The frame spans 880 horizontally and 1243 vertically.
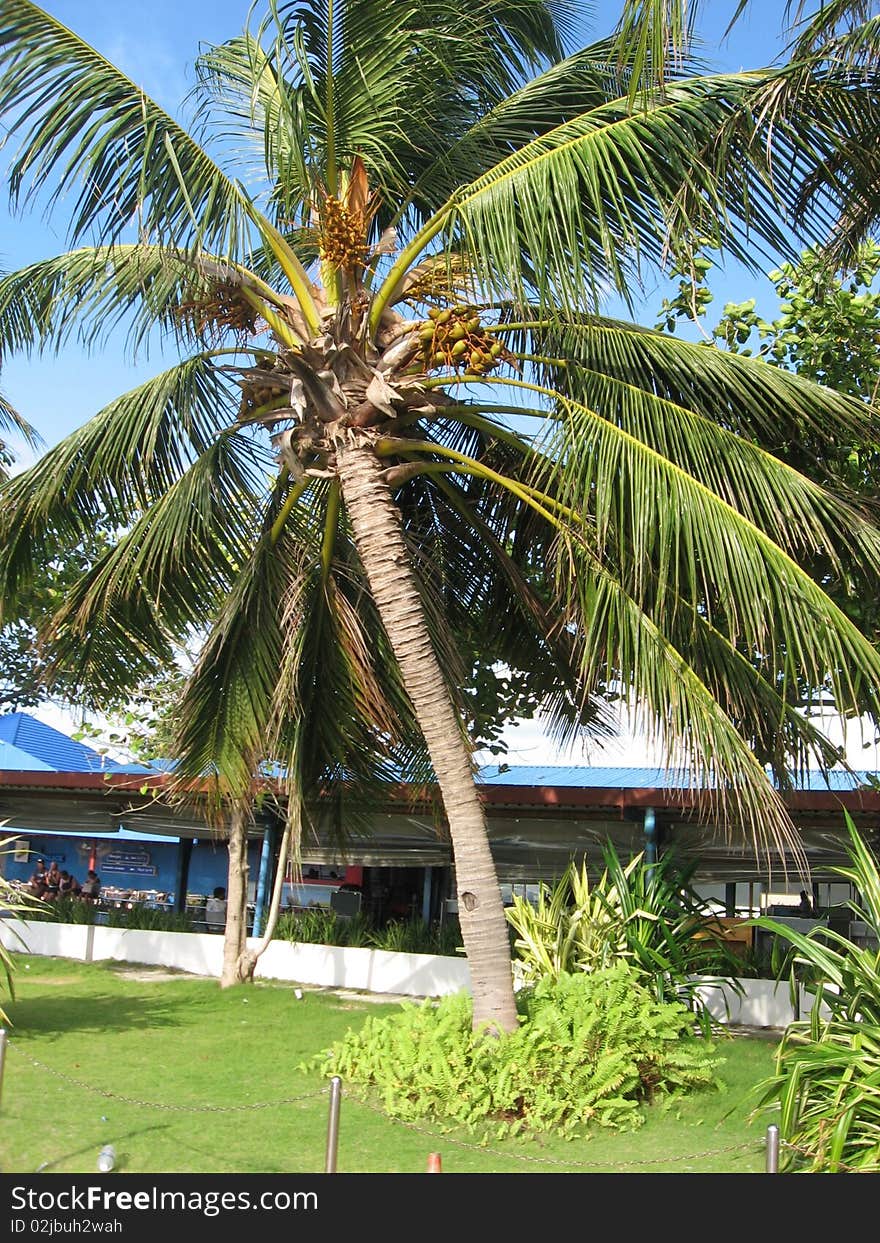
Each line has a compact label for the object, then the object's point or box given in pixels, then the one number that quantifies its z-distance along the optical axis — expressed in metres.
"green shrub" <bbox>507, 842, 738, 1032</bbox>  9.04
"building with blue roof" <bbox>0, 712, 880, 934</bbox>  13.99
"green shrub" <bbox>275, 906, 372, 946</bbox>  15.59
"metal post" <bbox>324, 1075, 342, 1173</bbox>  5.34
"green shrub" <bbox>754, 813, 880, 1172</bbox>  5.62
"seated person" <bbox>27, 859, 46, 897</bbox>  21.13
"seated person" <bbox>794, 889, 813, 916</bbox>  16.06
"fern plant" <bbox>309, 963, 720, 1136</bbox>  7.23
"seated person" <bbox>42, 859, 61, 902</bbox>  21.51
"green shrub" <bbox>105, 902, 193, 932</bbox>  16.83
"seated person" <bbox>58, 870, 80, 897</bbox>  22.11
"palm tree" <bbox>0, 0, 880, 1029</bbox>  6.95
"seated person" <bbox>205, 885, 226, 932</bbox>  18.51
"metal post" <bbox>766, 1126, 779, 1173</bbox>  4.81
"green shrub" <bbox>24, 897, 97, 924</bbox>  17.73
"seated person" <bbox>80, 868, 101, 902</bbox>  21.39
